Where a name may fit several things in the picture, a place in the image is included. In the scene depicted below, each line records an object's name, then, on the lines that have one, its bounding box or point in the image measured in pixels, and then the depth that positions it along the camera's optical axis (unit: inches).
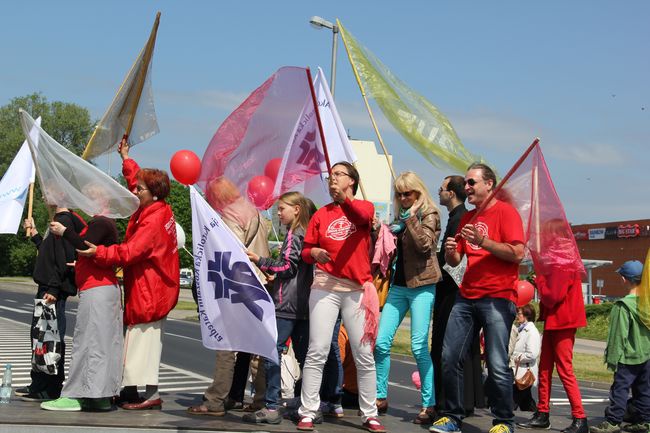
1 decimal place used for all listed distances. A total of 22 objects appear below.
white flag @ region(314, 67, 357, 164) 312.0
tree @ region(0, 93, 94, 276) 3174.2
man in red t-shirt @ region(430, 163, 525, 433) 265.3
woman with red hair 272.7
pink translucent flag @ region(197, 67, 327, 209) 305.6
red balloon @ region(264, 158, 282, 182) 310.2
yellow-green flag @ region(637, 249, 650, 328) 315.6
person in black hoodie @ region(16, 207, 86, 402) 297.9
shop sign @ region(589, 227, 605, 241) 3344.0
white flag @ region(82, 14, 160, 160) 308.3
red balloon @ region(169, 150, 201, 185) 303.1
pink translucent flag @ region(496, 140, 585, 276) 278.5
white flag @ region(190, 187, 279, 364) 257.1
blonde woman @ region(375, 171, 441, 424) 286.5
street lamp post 818.8
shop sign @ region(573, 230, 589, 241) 3444.4
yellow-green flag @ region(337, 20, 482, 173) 292.2
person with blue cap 315.9
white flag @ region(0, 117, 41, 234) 360.5
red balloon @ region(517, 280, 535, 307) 390.3
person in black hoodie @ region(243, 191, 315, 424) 270.7
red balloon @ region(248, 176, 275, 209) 303.6
